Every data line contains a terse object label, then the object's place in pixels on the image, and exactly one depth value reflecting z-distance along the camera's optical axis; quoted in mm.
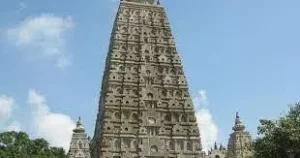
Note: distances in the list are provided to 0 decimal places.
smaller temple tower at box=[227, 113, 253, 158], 46003
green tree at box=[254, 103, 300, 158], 25034
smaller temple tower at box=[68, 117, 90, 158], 41539
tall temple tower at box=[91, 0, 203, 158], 32326
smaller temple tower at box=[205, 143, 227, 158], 47710
